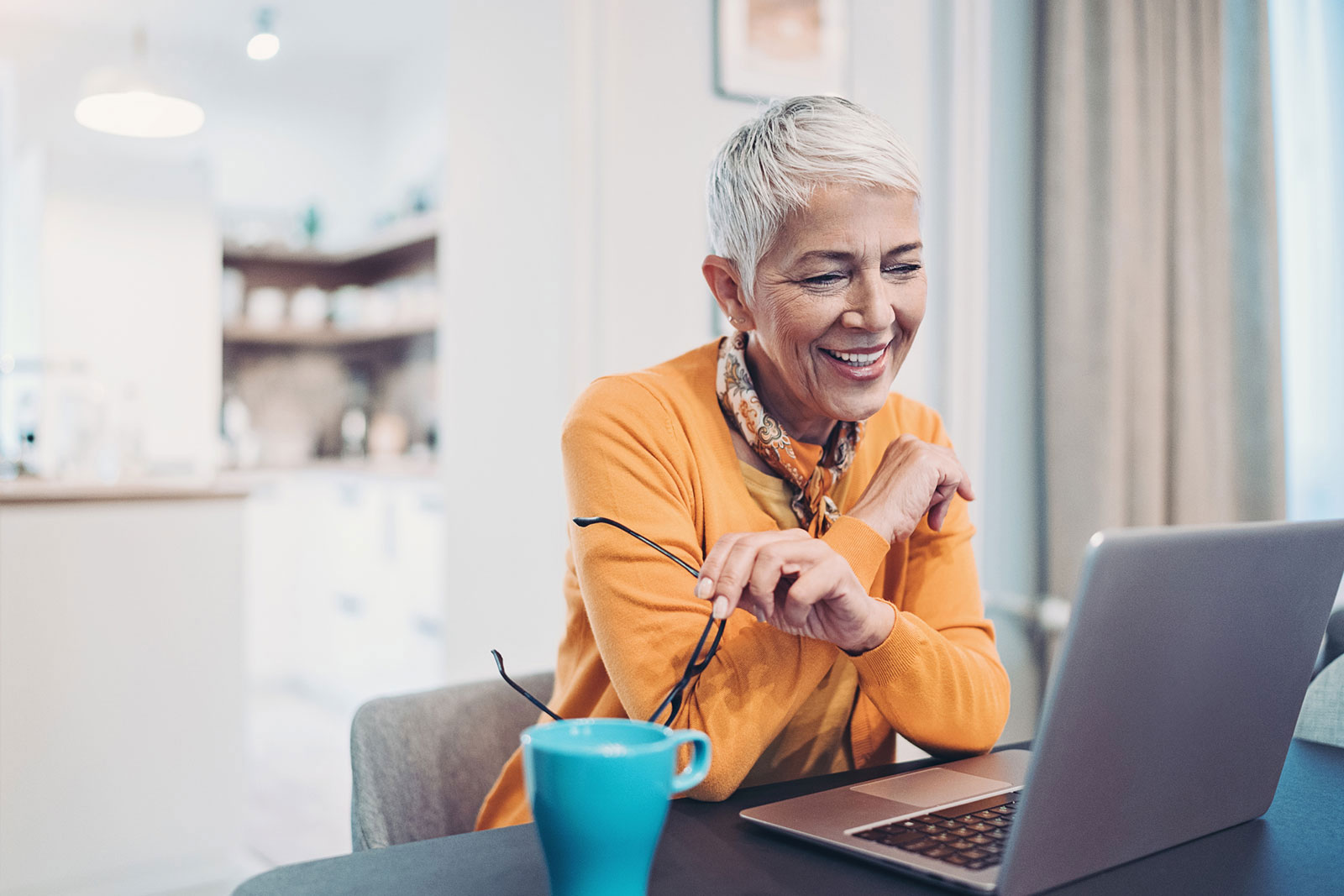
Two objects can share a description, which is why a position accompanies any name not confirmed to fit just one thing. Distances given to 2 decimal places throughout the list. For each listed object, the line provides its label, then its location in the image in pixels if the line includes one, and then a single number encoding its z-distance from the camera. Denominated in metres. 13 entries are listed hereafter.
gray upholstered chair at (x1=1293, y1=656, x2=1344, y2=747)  1.12
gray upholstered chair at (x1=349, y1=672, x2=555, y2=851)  1.07
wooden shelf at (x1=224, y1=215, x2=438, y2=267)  4.64
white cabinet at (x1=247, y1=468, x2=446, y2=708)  3.90
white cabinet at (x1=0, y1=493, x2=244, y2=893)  2.42
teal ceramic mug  0.52
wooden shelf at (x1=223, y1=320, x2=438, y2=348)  5.15
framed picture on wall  2.19
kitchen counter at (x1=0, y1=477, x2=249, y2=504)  2.46
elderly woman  0.96
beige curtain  2.30
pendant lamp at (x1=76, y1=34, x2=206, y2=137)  3.81
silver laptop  0.59
